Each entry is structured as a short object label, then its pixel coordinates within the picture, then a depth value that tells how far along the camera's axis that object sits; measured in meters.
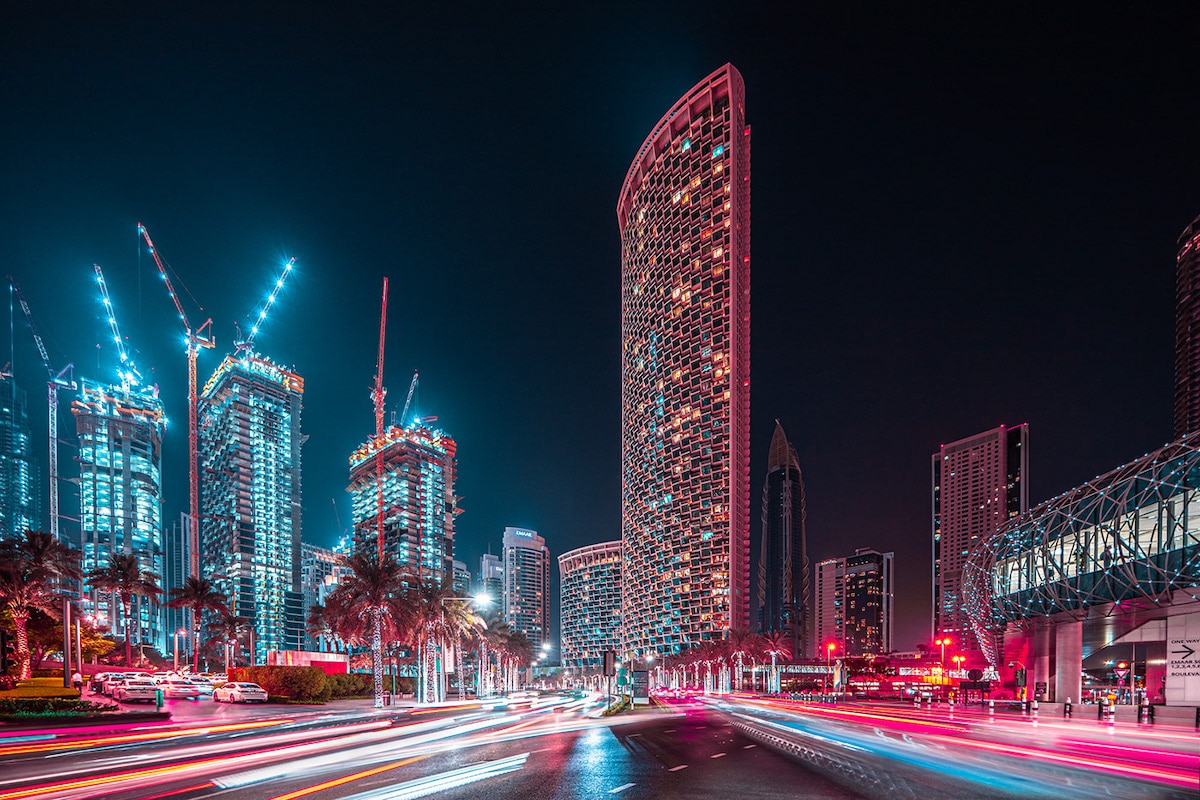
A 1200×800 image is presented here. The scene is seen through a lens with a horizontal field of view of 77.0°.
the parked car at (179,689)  49.38
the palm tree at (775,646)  113.06
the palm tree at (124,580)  70.69
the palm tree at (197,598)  77.06
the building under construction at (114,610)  121.40
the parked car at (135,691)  41.53
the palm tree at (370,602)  54.47
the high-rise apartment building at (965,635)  180.38
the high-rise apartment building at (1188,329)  146.75
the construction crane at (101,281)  186.50
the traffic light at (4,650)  23.67
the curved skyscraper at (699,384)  171.75
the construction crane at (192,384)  141.05
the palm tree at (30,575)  49.34
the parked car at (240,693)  47.50
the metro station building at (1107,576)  39.91
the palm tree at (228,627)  86.38
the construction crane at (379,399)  143.00
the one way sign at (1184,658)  39.88
